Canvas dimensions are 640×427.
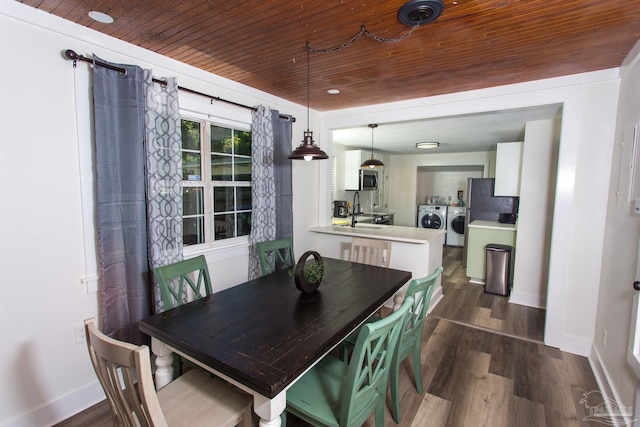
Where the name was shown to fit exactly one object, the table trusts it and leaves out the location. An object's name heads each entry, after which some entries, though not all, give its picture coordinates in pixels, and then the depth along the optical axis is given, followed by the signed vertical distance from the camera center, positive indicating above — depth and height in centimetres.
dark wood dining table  123 -71
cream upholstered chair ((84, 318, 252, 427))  101 -90
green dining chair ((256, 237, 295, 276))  270 -63
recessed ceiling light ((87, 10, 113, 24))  172 +97
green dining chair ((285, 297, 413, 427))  130 -99
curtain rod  178 +75
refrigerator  496 -18
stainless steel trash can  403 -103
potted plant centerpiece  197 -56
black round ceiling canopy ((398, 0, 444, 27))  153 +94
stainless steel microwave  622 +21
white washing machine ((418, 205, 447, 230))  718 -60
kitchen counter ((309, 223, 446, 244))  334 -51
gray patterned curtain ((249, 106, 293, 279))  297 +11
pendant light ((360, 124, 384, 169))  476 +42
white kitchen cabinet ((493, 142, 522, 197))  415 +32
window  262 +6
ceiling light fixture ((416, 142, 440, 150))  568 +87
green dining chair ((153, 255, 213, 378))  187 -61
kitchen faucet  664 -40
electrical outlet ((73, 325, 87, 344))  196 -95
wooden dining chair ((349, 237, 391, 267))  299 -64
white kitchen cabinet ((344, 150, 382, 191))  610 +45
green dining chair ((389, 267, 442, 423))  177 -94
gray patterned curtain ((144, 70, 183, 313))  212 +9
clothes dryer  700 -78
